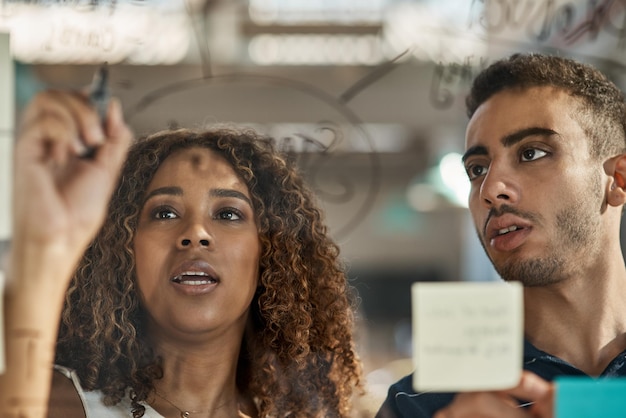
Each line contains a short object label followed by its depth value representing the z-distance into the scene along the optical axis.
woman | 1.02
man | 1.06
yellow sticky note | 1.01
